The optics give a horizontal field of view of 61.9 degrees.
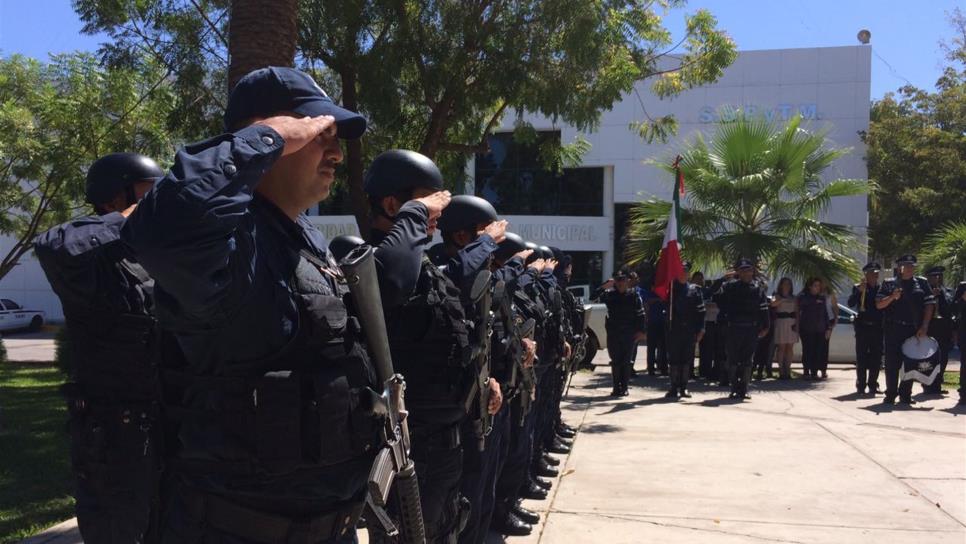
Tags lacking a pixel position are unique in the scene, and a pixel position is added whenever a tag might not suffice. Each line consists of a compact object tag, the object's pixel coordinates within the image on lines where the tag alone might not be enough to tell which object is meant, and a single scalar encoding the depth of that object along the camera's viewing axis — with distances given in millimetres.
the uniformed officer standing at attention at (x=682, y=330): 11328
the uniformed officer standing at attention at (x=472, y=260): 3602
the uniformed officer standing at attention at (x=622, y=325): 11430
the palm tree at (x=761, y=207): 13477
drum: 10727
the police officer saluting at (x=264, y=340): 1615
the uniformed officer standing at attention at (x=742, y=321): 11266
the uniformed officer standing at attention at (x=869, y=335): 11672
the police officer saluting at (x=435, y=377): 3164
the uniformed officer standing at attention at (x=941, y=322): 11617
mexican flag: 11836
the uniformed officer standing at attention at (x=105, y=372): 3018
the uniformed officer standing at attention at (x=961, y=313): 10609
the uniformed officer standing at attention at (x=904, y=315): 10812
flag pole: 11509
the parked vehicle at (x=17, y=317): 28969
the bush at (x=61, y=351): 11539
